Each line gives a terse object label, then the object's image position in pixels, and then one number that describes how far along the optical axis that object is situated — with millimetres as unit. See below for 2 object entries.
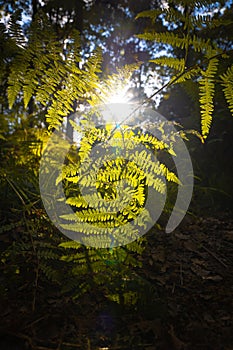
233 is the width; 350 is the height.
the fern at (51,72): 1204
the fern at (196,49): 1238
